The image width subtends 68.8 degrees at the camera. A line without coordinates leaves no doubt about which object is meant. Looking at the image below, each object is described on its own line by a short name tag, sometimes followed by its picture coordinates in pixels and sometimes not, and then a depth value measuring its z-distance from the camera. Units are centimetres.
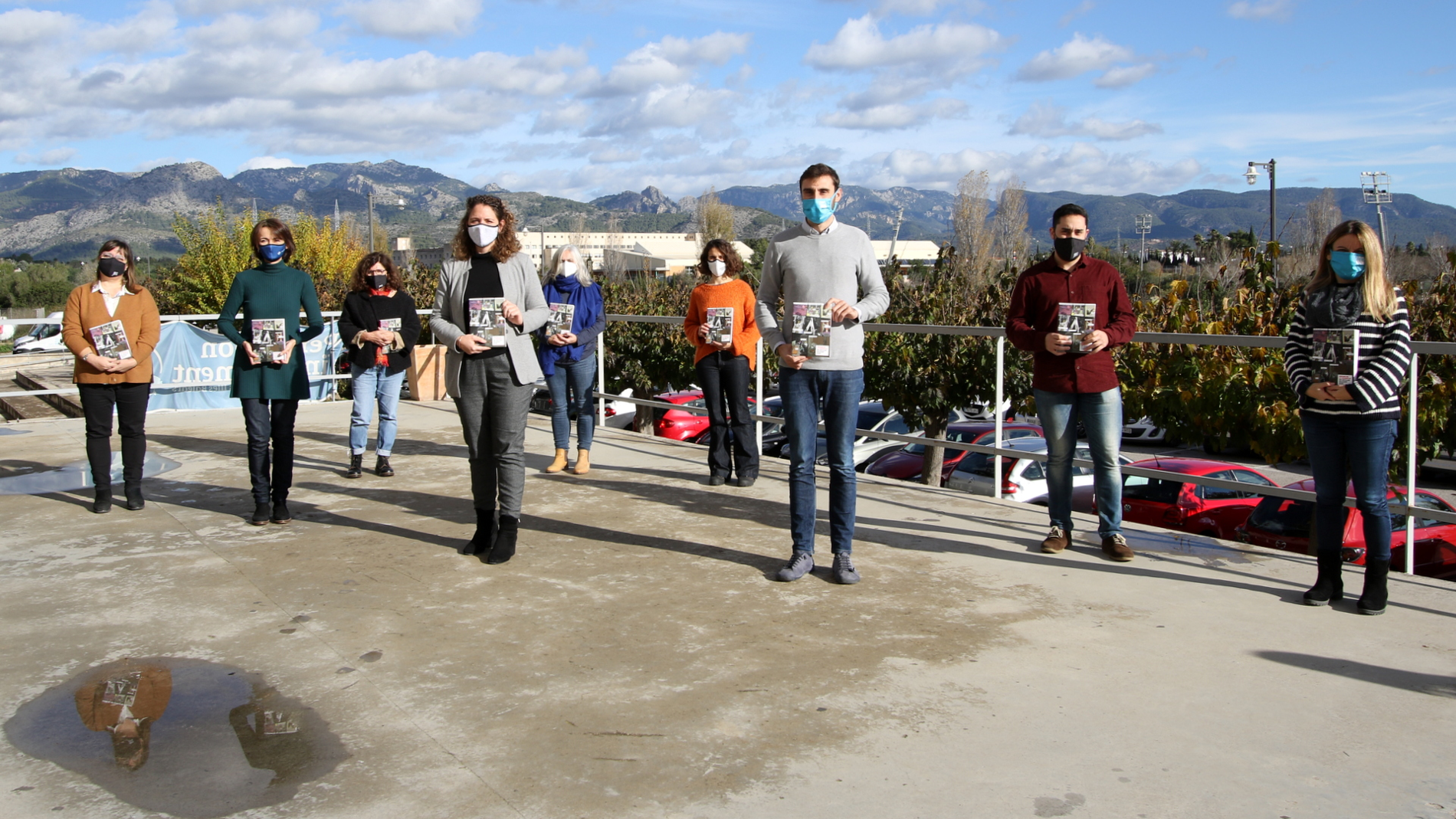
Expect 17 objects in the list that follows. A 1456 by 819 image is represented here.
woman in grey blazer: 534
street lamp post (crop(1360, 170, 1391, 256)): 5181
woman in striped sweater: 438
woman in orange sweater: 738
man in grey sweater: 489
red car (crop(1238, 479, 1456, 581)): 961
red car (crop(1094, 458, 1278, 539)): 1104
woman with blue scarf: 767
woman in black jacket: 789
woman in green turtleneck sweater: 621
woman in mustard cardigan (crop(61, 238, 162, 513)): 649
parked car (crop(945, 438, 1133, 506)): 1249
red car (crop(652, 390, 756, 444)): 1753
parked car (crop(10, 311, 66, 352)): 5419
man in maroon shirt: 526
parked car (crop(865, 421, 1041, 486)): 1430
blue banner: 1252
